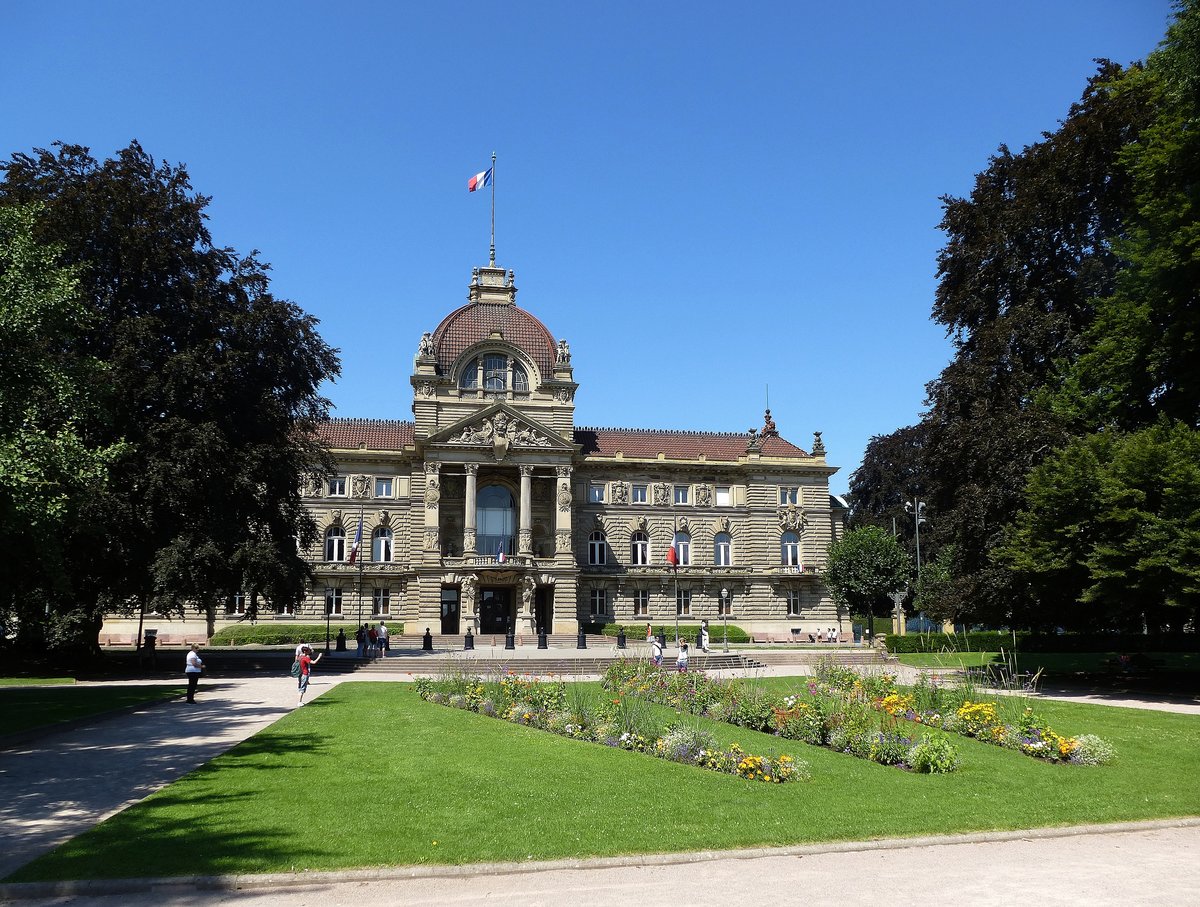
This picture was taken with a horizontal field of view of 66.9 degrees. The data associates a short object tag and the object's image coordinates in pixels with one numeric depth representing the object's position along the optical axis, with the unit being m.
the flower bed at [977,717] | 18.03
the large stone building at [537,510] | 65.31
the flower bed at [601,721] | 16.03
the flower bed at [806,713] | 17.48
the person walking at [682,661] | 39.03
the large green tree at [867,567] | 64.00
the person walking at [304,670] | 28.45
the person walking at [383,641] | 47.34
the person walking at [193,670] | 28.30
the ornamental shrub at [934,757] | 16.77
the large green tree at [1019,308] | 35.09
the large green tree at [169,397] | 36.94
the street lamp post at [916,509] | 73.30
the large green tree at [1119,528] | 27.34
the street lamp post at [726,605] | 71.50
